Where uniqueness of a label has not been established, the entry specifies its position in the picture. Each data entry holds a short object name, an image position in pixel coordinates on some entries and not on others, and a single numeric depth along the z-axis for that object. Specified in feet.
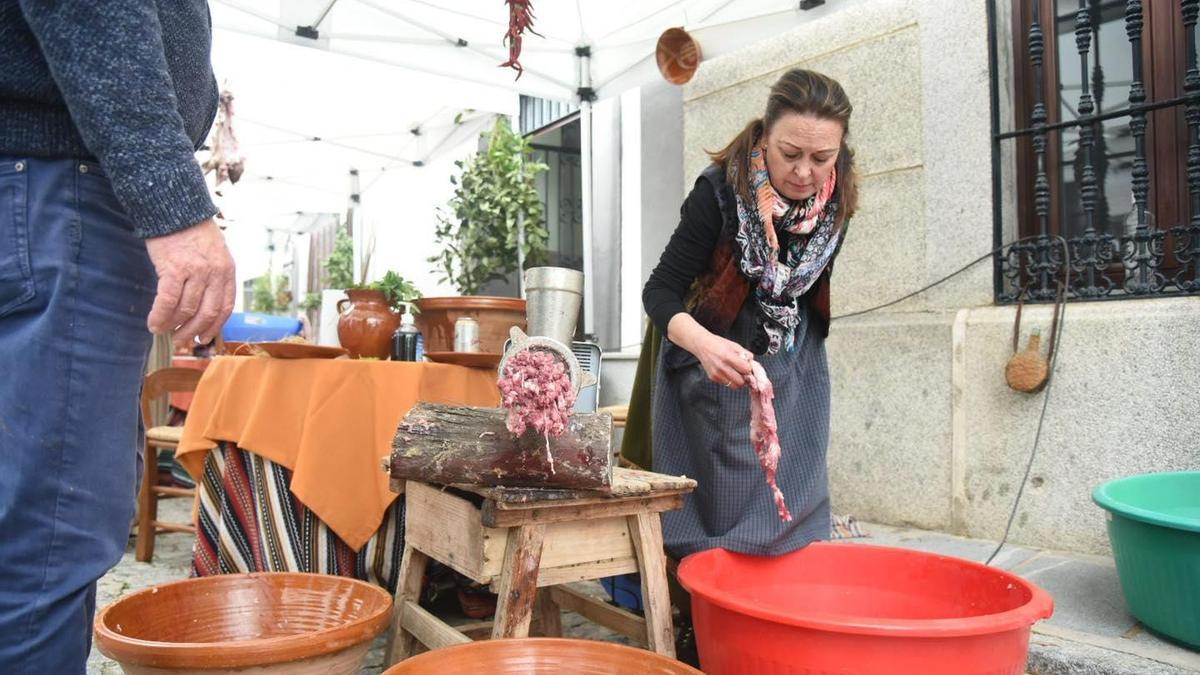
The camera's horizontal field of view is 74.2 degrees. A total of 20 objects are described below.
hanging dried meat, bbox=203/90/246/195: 14.96
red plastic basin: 4.53
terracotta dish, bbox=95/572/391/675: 4.85
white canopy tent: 15.17
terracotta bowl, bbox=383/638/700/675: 4.70
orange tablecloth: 8.54
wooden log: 5.44
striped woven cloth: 8.81
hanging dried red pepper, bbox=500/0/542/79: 6.40
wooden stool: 5.51
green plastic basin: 6.61
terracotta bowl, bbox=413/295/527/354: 9.87
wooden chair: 12.40
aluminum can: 9.53
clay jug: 10.17
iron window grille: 9.80
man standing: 3.27
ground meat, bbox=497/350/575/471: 5.25
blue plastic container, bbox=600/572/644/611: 8.32
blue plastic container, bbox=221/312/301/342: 22.71
